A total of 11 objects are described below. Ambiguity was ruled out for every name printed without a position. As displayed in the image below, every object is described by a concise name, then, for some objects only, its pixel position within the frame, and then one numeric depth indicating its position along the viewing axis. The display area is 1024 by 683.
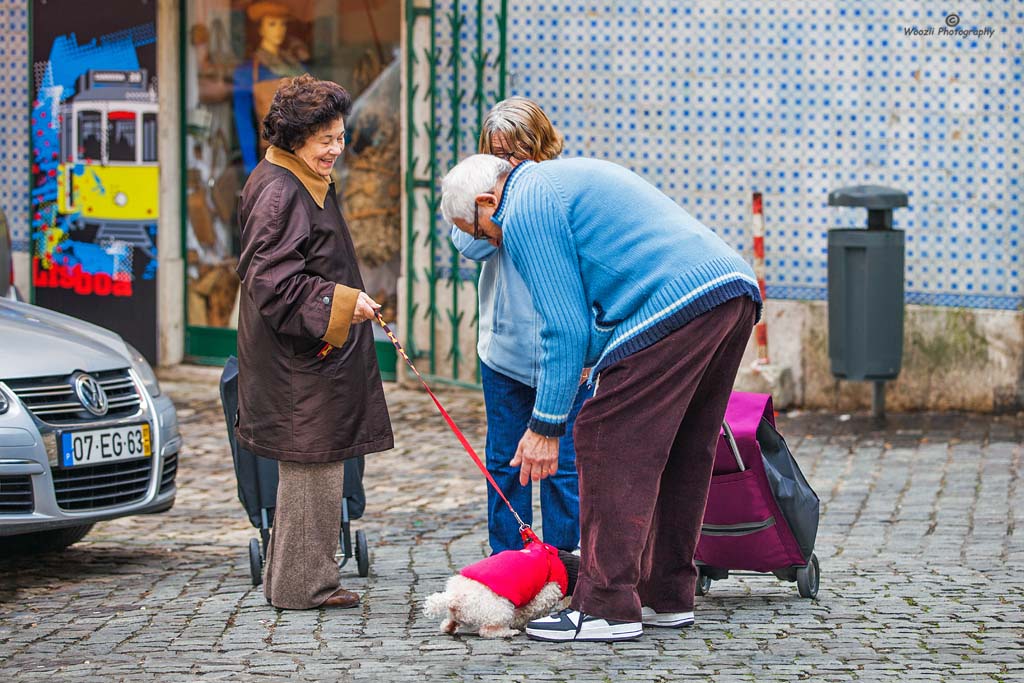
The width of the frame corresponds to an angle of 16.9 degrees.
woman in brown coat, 11.05
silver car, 12.43
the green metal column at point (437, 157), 22.20
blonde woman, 11.11
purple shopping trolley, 11.07
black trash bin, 19.57
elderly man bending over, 9.83
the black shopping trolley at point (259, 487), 12.18
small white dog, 10.46
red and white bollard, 20.76
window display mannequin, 23.92
